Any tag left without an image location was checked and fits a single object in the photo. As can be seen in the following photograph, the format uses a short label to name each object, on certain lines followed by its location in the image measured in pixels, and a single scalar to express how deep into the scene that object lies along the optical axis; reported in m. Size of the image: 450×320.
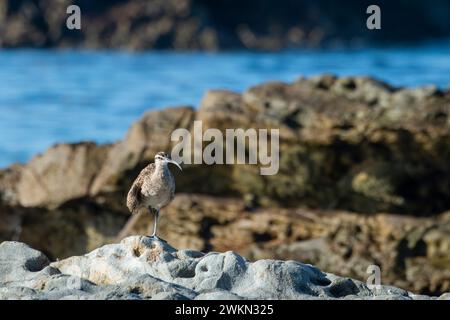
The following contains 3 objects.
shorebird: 12.15
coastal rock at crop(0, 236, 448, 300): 9.64
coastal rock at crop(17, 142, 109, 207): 22.86
